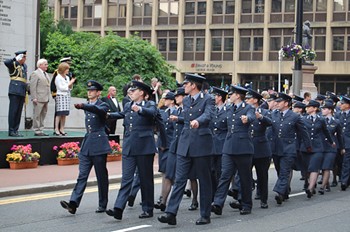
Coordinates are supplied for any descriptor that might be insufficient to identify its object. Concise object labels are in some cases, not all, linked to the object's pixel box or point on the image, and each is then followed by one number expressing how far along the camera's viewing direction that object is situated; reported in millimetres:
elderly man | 17484
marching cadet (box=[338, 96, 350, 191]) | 16355
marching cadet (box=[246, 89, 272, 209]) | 12469
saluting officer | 16875
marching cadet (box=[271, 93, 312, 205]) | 13430
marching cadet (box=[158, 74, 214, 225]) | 10414
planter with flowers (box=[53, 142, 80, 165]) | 17359
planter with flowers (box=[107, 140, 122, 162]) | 19014
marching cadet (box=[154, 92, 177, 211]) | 12398
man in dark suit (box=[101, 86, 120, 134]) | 18516
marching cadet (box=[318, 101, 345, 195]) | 15045
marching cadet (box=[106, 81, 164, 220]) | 10930
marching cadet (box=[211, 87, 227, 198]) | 13055
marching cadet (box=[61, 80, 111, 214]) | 11203
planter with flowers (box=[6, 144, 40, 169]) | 16109
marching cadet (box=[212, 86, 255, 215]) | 11612
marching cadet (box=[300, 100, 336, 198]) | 14719
